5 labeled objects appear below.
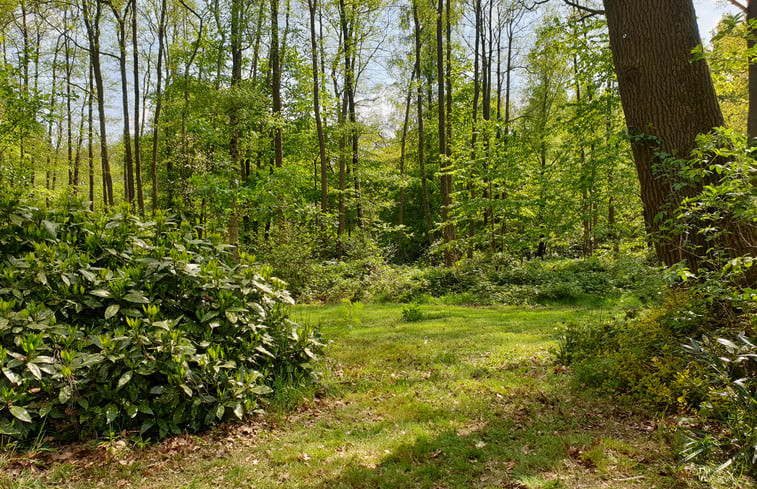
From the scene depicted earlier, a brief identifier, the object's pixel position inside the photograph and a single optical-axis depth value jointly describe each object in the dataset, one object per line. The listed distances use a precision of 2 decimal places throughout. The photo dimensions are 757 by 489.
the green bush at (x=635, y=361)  3.37
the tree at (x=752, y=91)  5.20
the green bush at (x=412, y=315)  7.82
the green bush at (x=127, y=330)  2.93
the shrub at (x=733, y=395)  2.33
